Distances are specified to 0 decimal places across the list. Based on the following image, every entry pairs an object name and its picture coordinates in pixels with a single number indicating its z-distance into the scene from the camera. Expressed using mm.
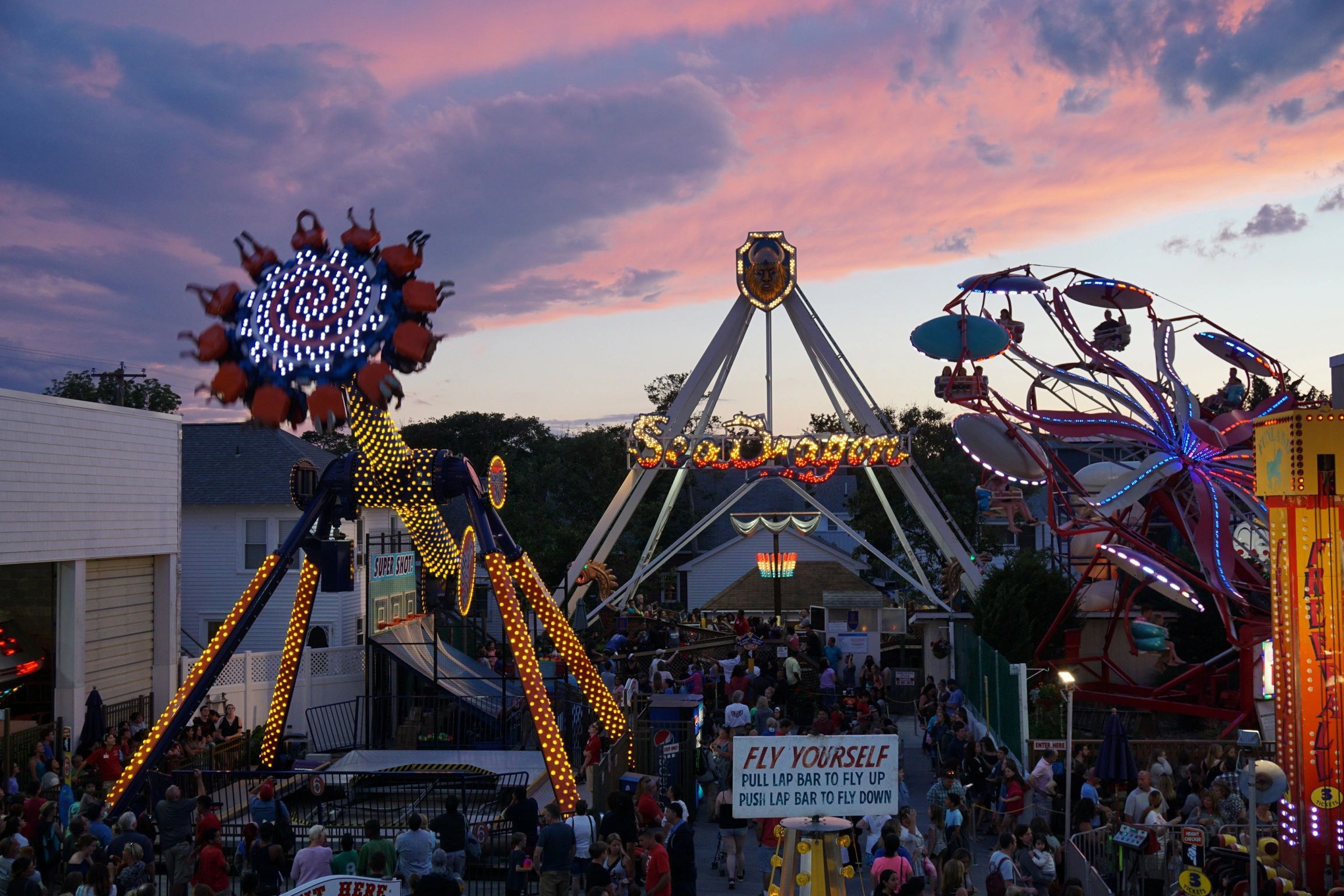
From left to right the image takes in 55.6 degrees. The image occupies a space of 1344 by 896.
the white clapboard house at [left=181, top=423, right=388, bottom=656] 32062
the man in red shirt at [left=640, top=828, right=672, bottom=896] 11938
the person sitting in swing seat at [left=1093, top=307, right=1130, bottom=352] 24406
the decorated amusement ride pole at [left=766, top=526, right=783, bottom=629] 36594
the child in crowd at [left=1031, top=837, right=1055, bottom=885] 12344
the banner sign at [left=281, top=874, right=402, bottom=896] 8602
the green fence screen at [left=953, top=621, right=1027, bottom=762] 19219
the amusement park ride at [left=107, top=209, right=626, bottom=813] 18375
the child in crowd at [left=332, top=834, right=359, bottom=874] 11930
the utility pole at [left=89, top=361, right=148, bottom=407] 40925
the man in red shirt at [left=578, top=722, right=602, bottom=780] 18844
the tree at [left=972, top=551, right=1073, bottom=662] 25641
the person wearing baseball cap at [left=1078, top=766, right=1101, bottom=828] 15141
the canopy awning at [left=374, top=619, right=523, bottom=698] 23875
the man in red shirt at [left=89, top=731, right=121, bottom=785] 18703
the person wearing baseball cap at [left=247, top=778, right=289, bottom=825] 14180
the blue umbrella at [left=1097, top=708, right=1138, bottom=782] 16312
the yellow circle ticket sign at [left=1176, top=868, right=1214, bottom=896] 11742
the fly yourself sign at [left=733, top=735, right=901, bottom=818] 9680
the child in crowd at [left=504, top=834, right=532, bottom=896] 13234
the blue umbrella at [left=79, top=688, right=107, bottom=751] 20828
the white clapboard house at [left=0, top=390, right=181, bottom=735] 20844
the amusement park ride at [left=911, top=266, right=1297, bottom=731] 21734
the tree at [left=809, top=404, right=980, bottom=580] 47031
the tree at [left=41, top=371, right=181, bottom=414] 58875
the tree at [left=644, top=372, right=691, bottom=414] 67312
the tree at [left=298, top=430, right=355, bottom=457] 71062
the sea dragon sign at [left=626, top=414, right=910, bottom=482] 34344
